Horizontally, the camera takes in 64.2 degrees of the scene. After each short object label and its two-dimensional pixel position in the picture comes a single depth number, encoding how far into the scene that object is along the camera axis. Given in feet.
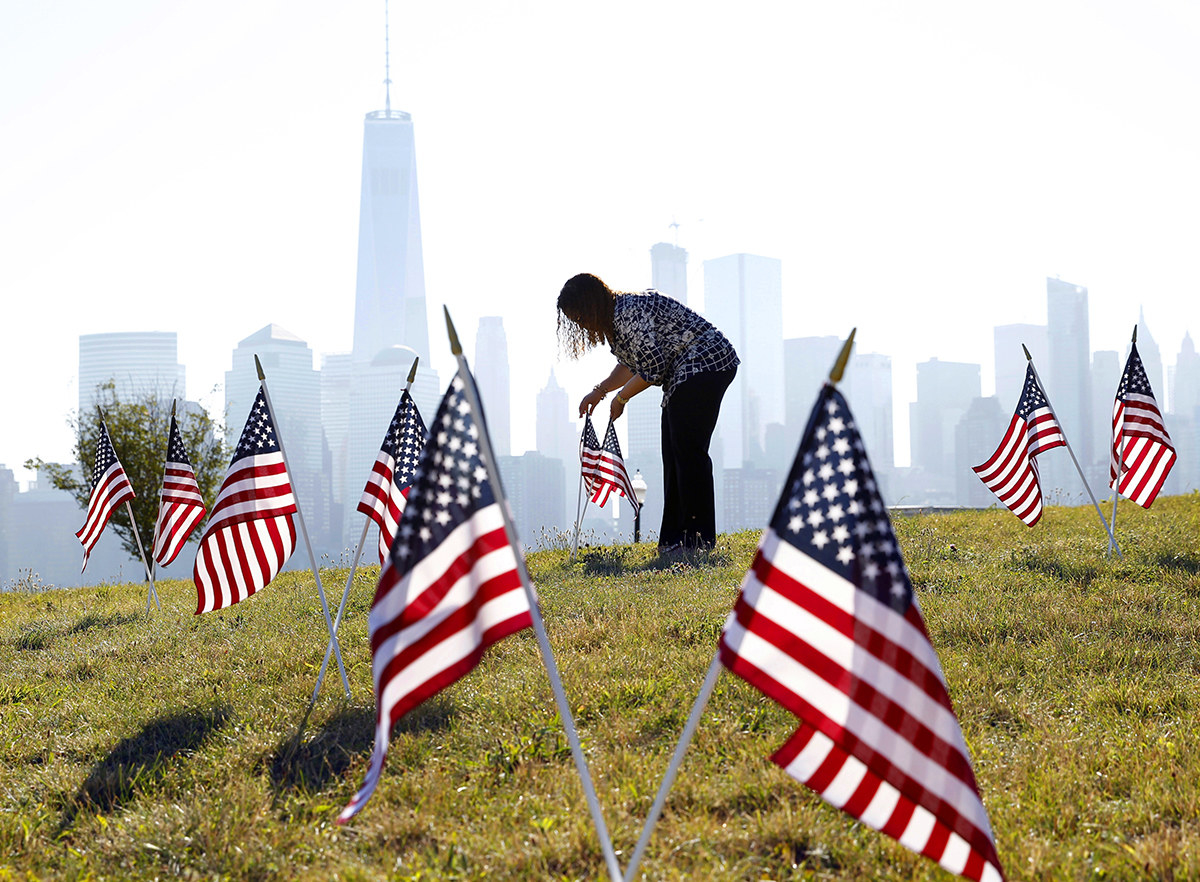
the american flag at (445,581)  9.41
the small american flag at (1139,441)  28.96
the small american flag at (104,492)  31.30
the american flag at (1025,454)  28.32
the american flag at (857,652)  8.61
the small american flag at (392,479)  18.44
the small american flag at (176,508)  27.55
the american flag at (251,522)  18.31
